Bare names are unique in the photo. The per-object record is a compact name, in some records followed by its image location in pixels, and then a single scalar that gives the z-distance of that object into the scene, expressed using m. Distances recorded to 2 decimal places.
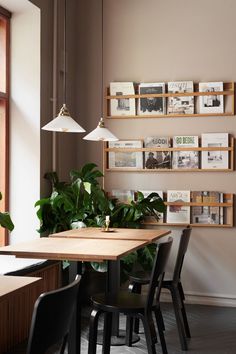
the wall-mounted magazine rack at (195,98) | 5.51
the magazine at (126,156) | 5.77
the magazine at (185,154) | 5.60
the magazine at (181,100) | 5.61
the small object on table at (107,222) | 4.53
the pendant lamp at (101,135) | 4.41
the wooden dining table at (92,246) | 3.17
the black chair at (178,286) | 4.03
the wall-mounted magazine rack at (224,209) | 5.49
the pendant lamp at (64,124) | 3.81
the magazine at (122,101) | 5.79
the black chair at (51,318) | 1.73
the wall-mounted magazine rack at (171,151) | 5.51
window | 5.17
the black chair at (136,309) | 3.26
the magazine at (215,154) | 5.51
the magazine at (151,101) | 5.70
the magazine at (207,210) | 5.53
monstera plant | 5.01
